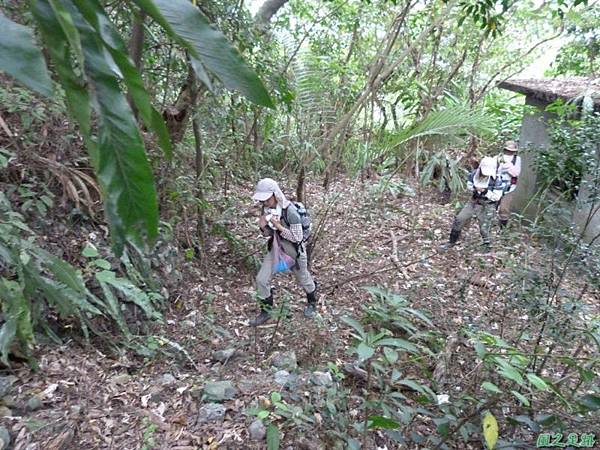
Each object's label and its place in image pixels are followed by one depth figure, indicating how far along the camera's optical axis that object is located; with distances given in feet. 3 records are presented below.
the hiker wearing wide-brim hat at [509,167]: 18.06
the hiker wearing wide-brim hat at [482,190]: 17.61
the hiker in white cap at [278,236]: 12.26
